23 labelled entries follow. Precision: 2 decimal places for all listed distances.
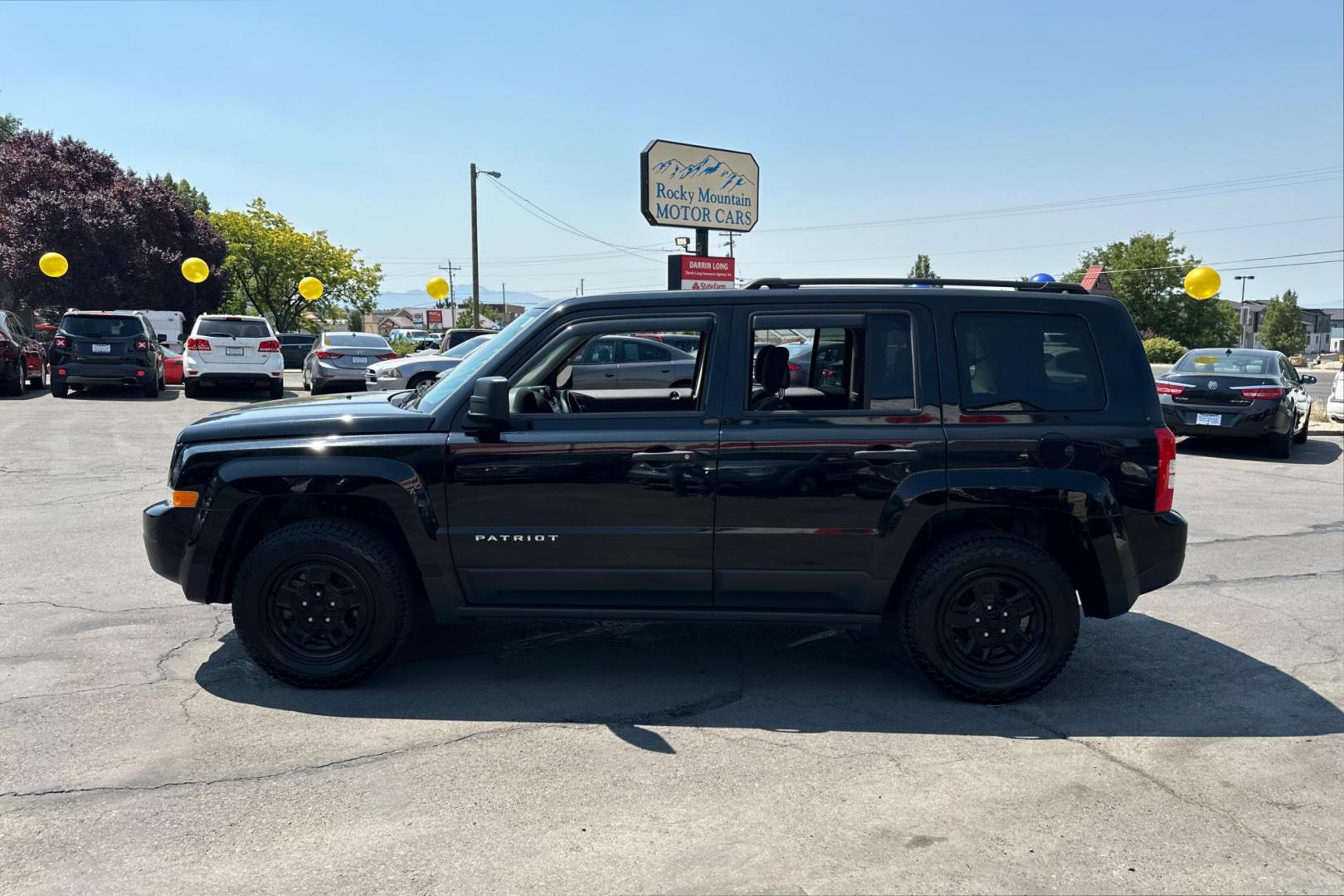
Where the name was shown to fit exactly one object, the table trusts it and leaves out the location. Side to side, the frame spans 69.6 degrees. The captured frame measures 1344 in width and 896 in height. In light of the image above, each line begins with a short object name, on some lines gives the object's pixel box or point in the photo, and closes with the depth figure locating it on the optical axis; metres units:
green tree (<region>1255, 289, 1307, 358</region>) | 113.56
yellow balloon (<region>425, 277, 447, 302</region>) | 37.19
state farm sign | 21.42
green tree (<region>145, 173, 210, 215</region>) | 71.02
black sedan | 13.39
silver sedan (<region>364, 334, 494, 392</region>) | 16.45
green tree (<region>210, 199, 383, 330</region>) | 55.12
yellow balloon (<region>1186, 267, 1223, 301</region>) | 22.06
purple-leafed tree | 38.34
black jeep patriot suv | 4.23
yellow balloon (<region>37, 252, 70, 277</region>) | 30.30
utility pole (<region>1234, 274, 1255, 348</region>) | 28.70
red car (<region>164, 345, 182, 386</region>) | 21.38
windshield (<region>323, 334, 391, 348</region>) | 19.48
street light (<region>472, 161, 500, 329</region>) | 37.22
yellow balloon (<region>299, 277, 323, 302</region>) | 33.66
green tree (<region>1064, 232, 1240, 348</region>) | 76.00
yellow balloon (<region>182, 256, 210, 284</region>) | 32.75
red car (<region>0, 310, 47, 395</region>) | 17.30
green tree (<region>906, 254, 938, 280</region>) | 89.12
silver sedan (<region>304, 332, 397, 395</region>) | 19.16
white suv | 18.30
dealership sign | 23.20
